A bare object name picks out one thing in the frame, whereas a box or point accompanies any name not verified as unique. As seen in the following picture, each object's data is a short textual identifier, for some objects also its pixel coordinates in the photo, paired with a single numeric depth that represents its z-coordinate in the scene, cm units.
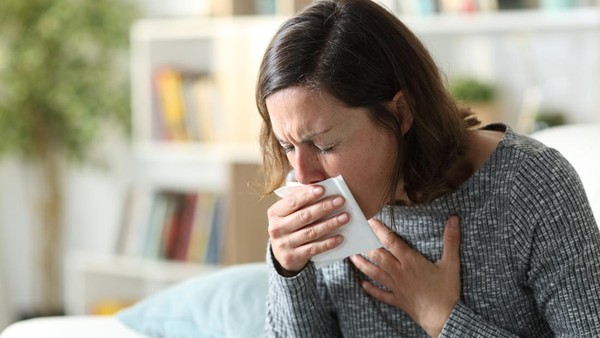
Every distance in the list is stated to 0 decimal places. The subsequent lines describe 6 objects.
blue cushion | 189
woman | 139
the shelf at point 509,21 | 299
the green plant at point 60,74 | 406
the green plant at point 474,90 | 315
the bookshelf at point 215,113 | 331
